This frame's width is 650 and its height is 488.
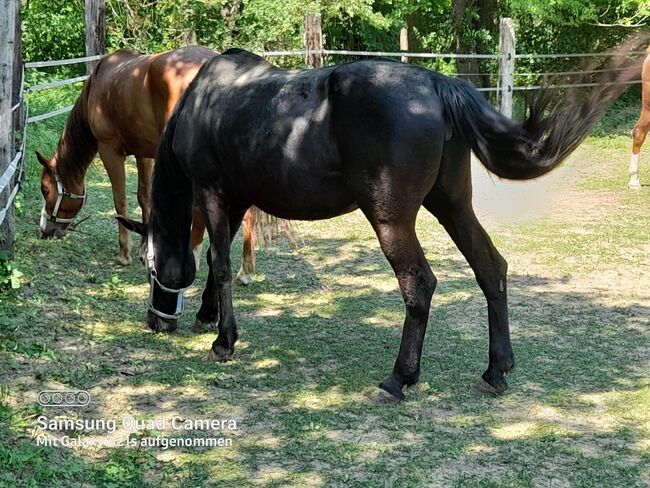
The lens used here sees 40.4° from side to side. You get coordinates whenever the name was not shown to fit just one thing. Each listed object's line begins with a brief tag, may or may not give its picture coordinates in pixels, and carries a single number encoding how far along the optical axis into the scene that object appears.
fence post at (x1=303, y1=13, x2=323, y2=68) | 10.38
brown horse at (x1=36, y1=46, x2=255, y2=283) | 6.57
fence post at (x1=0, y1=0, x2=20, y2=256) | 5.23
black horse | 4.30
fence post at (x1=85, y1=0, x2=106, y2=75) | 11.67
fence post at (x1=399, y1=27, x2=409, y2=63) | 20.36
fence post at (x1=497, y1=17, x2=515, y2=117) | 14.13
